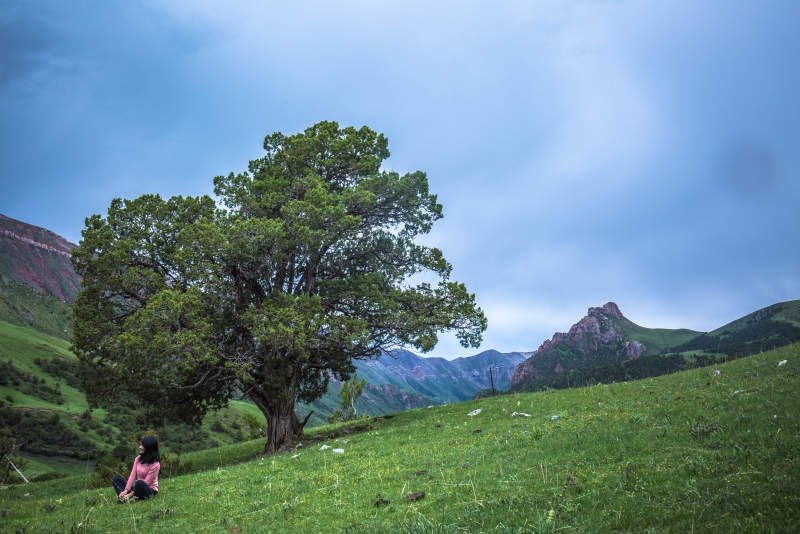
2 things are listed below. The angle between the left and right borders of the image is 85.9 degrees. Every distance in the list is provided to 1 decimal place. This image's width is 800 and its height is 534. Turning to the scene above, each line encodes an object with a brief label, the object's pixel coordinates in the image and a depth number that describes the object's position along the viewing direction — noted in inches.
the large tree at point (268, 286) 871.1
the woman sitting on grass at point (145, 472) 499.8
